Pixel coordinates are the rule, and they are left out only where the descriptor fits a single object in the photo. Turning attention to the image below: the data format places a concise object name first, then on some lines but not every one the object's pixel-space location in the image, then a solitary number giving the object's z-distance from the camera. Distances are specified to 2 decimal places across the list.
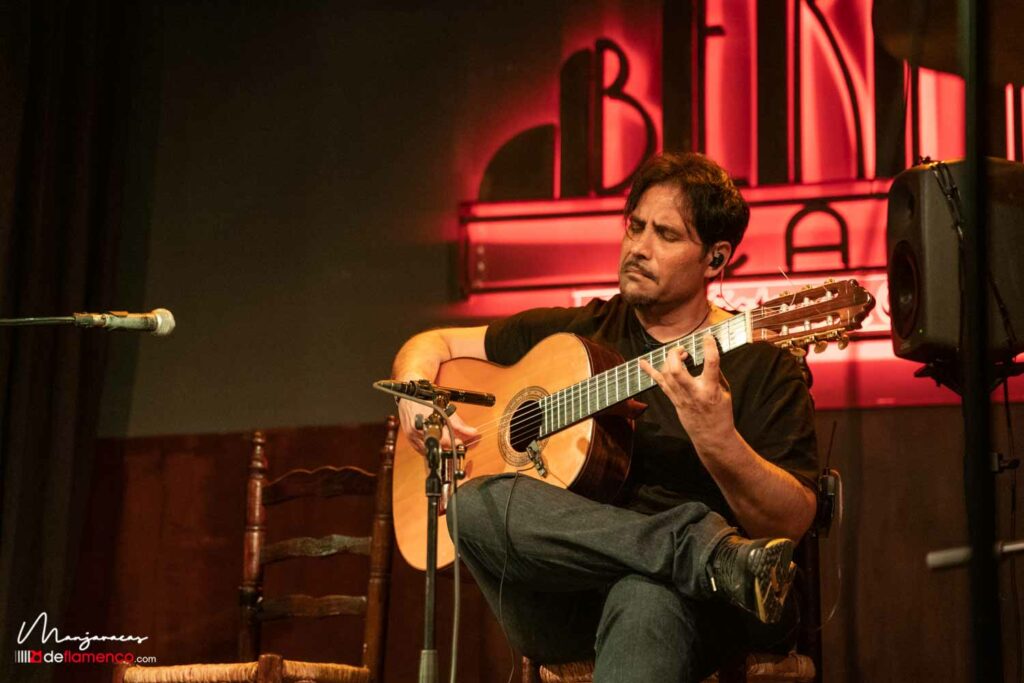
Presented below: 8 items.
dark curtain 3.86
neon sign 3.80
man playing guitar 2.19
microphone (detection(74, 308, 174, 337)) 2.47
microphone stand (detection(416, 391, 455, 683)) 2.16
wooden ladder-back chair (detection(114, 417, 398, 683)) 3.40
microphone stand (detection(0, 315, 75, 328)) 2.49
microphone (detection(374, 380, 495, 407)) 2.37
